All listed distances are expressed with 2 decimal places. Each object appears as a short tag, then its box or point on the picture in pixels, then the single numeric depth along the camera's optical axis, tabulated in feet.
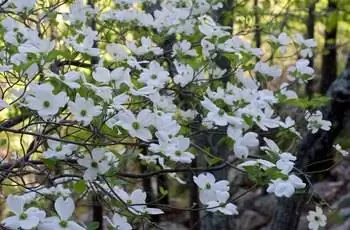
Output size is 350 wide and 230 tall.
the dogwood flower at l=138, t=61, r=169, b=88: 9.62
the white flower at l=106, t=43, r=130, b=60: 10.53
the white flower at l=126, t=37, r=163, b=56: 11.03
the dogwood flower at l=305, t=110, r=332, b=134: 10.94
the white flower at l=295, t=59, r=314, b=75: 10.90
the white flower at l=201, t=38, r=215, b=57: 10.59
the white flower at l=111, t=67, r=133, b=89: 9.09
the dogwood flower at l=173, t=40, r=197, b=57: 10.92
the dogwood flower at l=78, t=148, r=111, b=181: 8.74
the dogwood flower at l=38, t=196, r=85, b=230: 8.44
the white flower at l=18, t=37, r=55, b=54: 8.95
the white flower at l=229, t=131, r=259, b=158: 9.24
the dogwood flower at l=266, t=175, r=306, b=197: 8.74
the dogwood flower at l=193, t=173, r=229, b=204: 9.13
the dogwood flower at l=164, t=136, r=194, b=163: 8.98
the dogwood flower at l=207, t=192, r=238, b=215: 9.18
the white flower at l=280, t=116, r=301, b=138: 10.36
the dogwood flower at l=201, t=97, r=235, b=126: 9.27
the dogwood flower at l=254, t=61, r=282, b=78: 10.82
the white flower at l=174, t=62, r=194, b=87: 10.49
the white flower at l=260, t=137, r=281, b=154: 9.34
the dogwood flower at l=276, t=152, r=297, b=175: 8.87
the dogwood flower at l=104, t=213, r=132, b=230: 9.05
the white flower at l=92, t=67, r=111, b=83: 9.07
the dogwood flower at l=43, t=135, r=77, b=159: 8.90
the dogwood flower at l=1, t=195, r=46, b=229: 8.36
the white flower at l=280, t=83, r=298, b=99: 10.64
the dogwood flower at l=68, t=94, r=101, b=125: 8.55
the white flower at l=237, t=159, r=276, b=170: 8.88
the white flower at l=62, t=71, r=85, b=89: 8.62
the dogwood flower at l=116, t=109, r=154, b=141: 8.67
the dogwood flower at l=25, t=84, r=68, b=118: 8.54
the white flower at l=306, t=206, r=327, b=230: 10.94
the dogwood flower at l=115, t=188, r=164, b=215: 9.22
